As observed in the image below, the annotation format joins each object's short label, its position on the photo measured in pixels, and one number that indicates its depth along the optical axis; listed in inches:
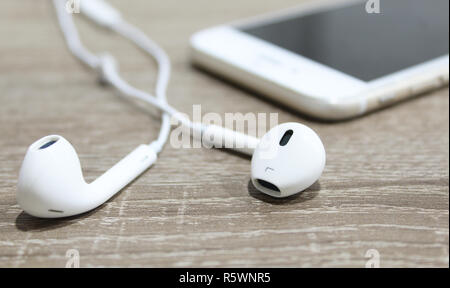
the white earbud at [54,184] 10.6
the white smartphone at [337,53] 12.7
